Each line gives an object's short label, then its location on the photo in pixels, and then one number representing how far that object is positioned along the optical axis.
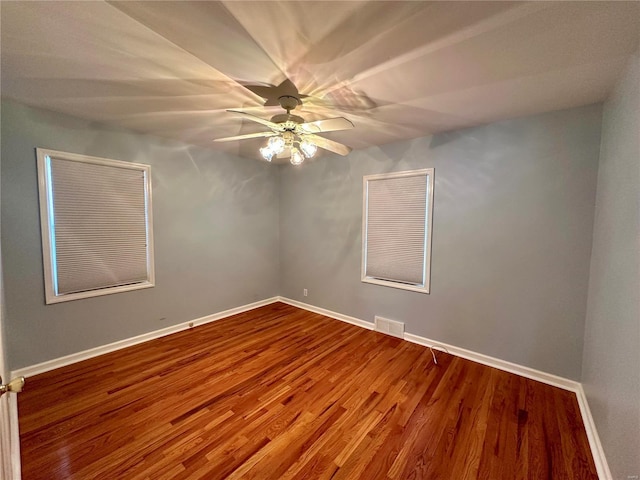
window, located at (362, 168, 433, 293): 2.88
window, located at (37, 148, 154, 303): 2.33
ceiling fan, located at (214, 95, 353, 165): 1.78
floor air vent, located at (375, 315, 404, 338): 3.08
